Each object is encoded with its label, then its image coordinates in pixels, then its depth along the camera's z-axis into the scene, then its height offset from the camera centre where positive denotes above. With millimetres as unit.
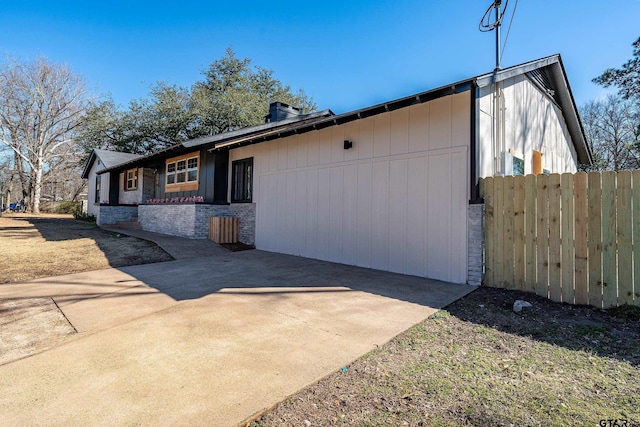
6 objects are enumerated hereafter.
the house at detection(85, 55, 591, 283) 5520 +1231
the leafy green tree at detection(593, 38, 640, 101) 12057 +5931
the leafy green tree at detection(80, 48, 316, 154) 22141 +7979
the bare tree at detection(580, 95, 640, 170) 17594 +5689
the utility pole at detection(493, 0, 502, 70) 6488 +4138
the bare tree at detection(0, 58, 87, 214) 24203 +8670
